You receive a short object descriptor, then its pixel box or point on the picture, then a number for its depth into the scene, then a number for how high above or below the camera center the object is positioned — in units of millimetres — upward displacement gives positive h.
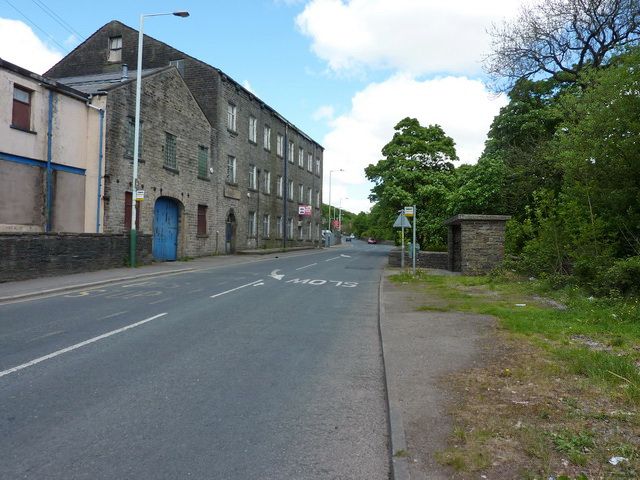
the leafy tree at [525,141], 23294 +6005
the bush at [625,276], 9859 -576
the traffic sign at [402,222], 20891 +844
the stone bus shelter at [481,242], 19094 +89
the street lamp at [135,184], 19930 +2049
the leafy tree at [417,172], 32125 +4999
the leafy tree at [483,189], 24781 +2749
